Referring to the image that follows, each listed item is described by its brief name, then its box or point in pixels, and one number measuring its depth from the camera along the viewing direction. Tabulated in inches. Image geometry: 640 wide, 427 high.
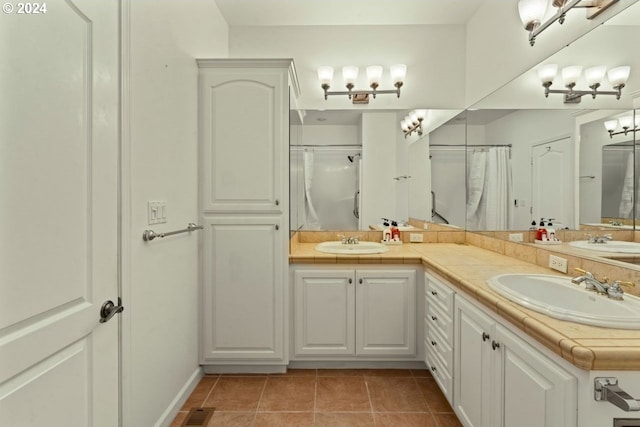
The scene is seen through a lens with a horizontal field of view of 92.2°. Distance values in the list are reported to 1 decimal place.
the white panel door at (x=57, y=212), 30.2
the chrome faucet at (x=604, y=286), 46.0
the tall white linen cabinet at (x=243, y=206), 82.0
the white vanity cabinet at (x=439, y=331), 67.1
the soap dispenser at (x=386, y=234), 104.3
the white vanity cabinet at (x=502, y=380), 36.9
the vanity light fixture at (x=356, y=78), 103.5
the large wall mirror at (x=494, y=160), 53.9
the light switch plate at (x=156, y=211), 58.5
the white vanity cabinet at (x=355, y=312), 85.2
